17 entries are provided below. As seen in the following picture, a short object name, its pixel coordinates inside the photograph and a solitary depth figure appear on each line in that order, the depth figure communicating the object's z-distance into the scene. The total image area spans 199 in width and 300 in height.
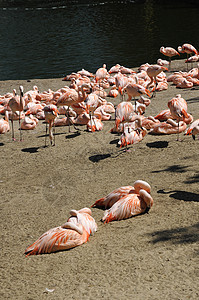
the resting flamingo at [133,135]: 15.53
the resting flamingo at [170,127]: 16.09
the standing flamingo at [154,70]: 21.41
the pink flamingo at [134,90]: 17.36
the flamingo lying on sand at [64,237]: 8.45
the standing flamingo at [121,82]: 19.64
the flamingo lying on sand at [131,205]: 9.55
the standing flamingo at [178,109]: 15.14
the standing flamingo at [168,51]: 29.12
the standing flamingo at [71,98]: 17.91
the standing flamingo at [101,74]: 23.88
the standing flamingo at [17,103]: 17.31
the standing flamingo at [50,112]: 16.22
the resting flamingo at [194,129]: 11.47
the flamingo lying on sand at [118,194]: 10.05
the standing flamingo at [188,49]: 29.66
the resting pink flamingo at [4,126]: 18.72
